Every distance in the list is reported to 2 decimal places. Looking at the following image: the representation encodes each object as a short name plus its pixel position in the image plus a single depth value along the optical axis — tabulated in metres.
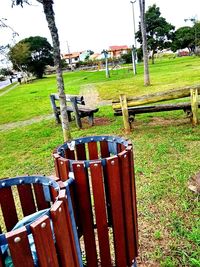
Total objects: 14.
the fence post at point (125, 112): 5.03
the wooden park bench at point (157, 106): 4.87
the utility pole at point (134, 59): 17.84
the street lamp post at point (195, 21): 37.38
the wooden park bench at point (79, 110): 5.89
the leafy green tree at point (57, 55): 4.13
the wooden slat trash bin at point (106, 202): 1.49
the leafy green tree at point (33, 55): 30.29
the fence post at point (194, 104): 4.80
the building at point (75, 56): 71.94
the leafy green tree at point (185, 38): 39.24
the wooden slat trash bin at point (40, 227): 0.94
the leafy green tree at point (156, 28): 29.44
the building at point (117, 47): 54.30
